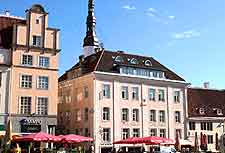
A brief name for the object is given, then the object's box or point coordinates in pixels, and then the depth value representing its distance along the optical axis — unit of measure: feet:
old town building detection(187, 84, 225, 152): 203.31
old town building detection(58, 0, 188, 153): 173.37
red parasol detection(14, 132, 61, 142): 117.58
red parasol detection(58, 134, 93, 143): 123.54
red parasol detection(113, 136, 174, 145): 125.29
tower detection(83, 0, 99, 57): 235.20
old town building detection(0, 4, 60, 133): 149.69
